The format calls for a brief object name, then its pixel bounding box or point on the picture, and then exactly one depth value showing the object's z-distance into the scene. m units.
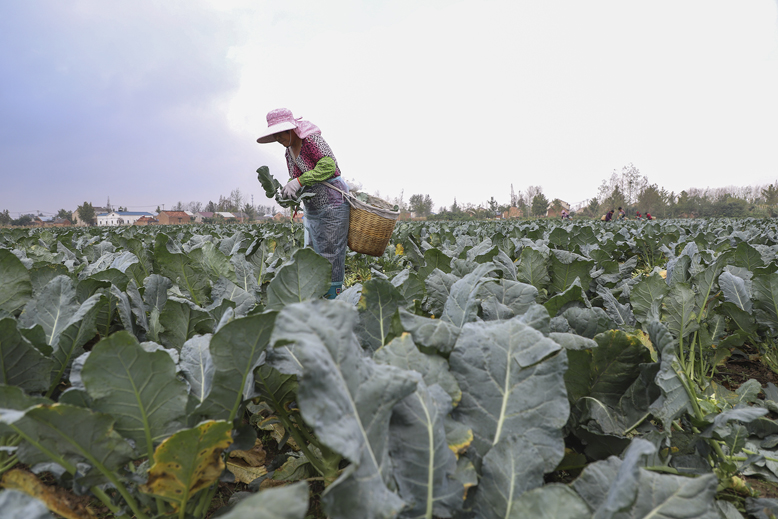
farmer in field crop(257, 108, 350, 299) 4.14
